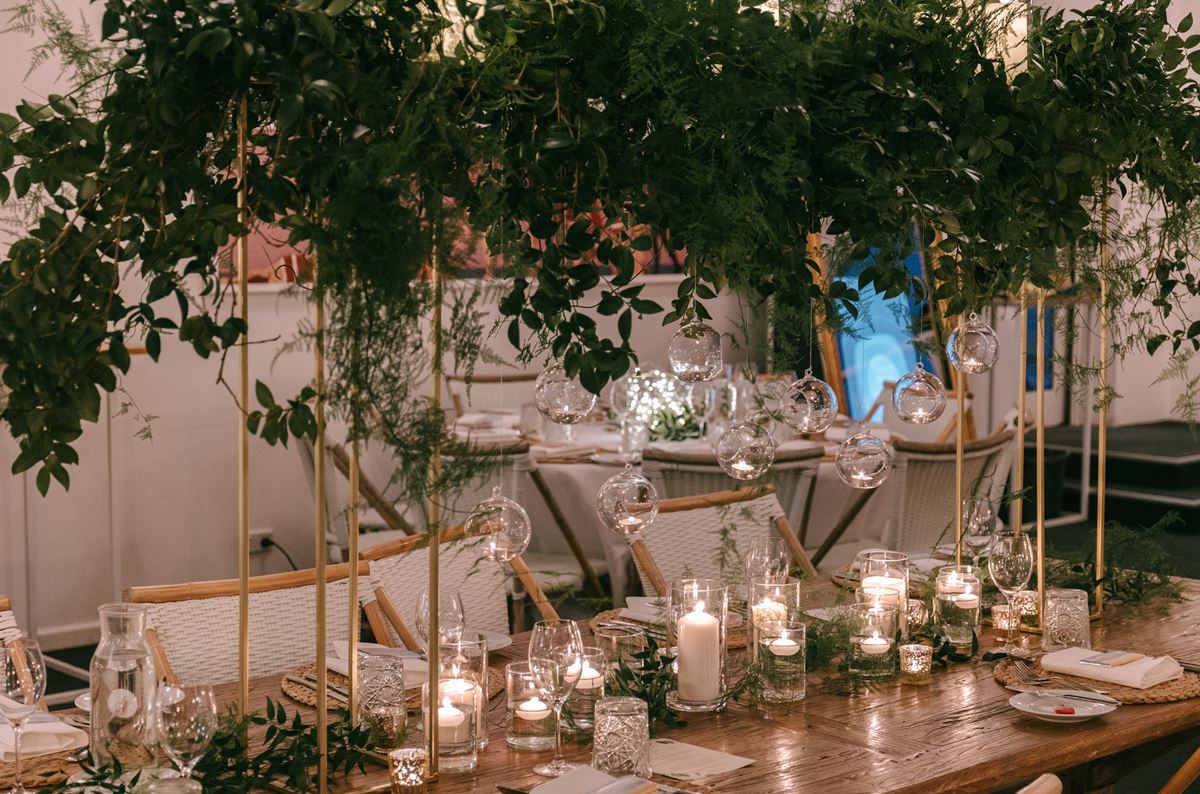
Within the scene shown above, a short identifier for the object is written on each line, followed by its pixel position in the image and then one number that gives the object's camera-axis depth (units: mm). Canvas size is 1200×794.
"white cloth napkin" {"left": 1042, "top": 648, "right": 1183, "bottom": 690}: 2465
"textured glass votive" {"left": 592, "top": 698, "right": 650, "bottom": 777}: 2012
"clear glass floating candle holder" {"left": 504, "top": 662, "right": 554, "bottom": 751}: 2188
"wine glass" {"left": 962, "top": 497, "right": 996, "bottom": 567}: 3163
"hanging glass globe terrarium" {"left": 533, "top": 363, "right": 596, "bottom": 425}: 2143
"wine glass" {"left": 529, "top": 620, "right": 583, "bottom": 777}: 2070
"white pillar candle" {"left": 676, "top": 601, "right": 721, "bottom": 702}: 2363
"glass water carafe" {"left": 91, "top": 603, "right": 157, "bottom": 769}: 1842
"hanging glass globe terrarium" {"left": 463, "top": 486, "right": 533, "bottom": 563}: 2189
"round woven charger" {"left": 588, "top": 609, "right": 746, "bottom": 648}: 2846
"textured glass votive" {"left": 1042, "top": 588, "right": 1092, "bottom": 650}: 2693
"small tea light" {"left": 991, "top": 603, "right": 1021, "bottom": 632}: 2891
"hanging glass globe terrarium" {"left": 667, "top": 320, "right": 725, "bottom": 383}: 2152
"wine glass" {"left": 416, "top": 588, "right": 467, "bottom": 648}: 2254
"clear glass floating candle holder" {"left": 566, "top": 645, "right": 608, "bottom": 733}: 2252
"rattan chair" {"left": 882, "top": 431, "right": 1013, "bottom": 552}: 4941
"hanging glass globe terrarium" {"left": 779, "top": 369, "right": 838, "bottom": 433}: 2475
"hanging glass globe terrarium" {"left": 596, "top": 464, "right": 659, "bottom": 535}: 2453
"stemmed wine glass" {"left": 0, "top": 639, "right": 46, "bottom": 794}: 2057
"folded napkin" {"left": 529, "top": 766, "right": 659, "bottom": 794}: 1887
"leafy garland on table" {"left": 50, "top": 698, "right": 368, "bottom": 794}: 1850
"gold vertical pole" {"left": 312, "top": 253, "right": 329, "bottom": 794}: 1614
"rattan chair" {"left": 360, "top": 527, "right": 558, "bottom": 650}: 2994
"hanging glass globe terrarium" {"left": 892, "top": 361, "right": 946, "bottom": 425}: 2570
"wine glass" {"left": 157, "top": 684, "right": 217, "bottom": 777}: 1777
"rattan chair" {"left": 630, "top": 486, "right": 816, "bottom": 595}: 3609
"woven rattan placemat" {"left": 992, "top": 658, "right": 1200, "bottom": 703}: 2406
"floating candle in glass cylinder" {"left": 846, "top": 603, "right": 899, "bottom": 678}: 2521
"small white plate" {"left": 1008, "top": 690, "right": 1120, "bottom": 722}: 2271
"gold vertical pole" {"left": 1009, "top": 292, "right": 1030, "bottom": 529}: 2748
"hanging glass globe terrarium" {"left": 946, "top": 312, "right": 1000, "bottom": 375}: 2605
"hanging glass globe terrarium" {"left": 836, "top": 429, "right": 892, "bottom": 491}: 2543
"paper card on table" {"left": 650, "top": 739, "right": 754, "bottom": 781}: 2055
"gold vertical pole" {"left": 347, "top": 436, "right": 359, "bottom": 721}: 1740
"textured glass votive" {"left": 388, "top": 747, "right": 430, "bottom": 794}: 1941
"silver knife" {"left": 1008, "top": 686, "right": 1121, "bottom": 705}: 2352
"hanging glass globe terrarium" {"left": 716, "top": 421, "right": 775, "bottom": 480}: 2355
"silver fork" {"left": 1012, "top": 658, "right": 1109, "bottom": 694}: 2482
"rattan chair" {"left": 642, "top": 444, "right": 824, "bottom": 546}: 4781
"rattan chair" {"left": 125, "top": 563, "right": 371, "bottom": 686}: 2676
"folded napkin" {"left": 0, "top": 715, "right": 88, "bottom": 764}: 2125
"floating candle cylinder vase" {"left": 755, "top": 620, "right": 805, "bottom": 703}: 2410
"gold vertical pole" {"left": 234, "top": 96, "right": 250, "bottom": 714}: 1663
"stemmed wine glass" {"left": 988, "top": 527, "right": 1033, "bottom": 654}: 2795
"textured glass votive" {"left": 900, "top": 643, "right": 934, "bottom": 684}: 2556
